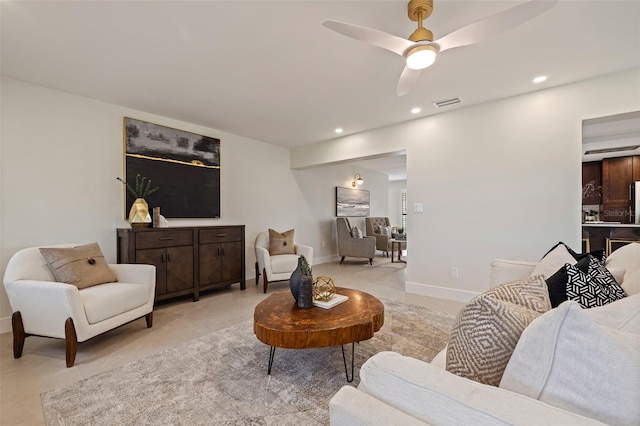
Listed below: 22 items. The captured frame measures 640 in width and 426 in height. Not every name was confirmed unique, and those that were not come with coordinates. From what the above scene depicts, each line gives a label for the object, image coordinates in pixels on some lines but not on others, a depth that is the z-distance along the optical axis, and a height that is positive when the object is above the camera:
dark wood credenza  3.12 -0.54
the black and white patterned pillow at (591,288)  1.00 -0.29
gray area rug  1.48 -1.10
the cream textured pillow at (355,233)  6.17 -0.49
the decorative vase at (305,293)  1.99 -0.60
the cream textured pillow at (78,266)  2.33 -0.48
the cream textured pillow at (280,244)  4.36 -0.52
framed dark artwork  3.50 +0.62
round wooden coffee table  1.59 -0.70
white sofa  0.53 -0.38
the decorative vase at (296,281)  2.02 -0.52
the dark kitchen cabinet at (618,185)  5.76 +0.57
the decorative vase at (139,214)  3.21 -0.03
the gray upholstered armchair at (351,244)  5.90 -0.72
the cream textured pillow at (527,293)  0.88 -0.28
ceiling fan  1.51 +1.07
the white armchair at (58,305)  1.99 -0.73
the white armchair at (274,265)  3.93 -0.78
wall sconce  7.28 +0.84
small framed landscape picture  6.77 +0.24
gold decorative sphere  2.11 -0.64
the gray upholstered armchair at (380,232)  6.75 -0.53
